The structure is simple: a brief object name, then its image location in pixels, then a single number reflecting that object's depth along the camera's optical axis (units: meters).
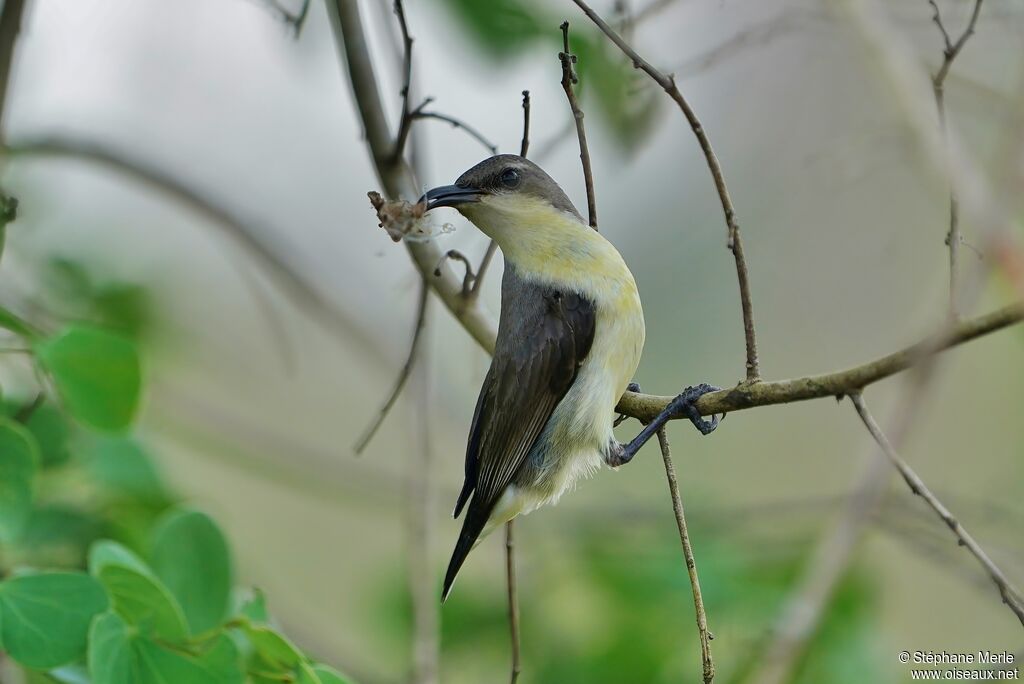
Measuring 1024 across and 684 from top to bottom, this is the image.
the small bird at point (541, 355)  5.23
